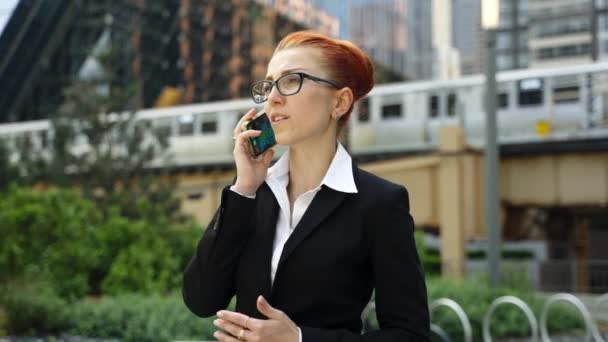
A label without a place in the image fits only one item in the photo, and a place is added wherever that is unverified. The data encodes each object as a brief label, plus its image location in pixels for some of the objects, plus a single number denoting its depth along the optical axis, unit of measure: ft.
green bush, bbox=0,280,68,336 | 33.17
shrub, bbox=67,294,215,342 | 31.55
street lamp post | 42.42
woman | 6.78
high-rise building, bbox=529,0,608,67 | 219.00
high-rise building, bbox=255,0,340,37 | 138.31
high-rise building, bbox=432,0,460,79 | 160.15
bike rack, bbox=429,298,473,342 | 30.63
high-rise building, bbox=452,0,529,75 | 158.51
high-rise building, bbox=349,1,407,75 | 156.15
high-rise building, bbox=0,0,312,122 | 125.59
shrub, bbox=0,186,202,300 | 40.50
